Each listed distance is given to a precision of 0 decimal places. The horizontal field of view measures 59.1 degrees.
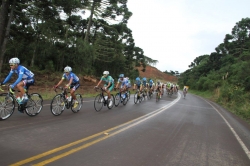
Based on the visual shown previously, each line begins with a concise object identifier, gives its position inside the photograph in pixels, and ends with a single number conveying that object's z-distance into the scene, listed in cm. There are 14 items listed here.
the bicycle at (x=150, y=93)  2155
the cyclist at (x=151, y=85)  2159
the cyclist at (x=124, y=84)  1431
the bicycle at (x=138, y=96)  1643
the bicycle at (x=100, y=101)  1096
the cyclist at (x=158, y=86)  2066
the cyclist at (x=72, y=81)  905
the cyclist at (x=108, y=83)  1144
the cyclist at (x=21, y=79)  711
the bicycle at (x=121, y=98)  1370
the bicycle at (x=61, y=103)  856
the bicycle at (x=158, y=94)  2019
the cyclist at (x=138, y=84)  1820
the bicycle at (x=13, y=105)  697
